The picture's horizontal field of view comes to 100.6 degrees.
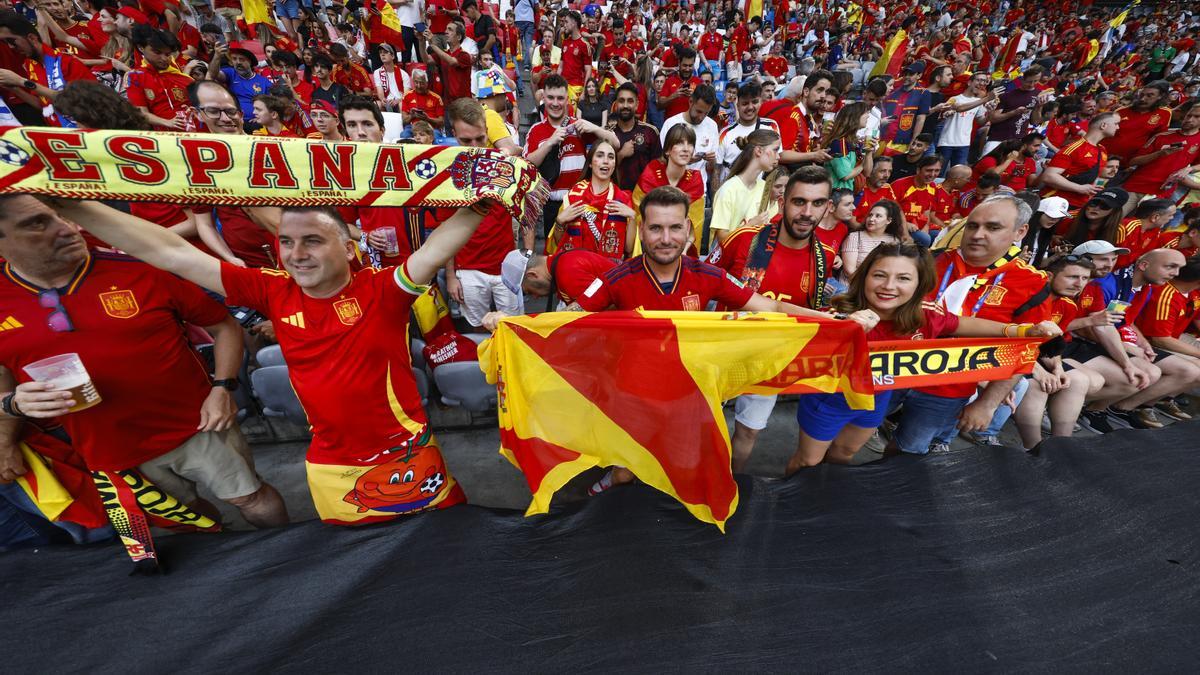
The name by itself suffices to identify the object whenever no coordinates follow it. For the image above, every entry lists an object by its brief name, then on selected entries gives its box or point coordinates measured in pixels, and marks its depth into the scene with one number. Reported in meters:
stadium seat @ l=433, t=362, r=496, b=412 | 3.68
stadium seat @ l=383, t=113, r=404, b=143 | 6.09
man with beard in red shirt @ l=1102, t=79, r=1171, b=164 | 7.75
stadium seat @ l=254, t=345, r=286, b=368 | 3.63
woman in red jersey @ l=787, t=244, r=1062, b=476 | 2.87
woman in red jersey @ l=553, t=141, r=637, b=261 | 4.36
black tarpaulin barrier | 1.94
